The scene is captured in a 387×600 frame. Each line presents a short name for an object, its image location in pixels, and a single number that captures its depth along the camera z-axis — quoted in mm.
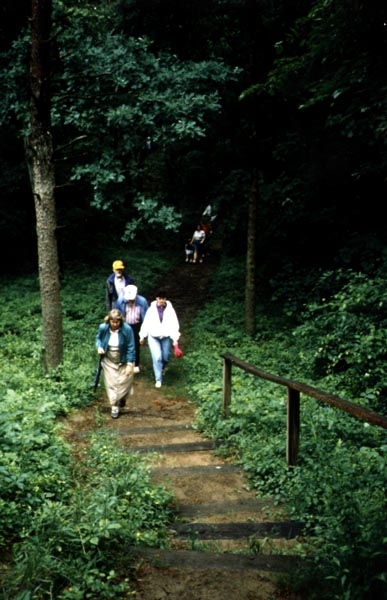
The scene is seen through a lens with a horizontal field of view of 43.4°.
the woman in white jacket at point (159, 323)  9883
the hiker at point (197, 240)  24812
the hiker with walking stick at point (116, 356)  8398
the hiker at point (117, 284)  10633
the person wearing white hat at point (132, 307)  10039
